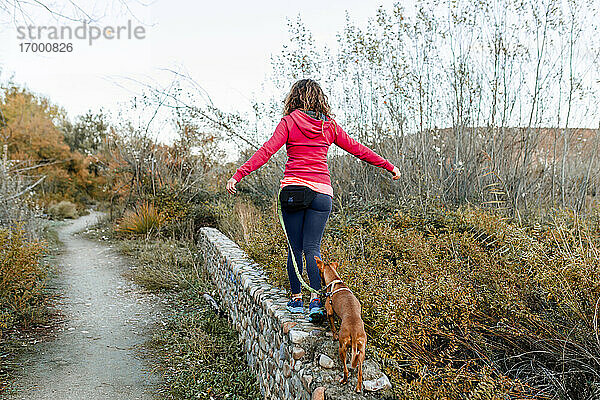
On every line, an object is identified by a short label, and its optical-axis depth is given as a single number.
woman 2.98
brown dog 2.14
